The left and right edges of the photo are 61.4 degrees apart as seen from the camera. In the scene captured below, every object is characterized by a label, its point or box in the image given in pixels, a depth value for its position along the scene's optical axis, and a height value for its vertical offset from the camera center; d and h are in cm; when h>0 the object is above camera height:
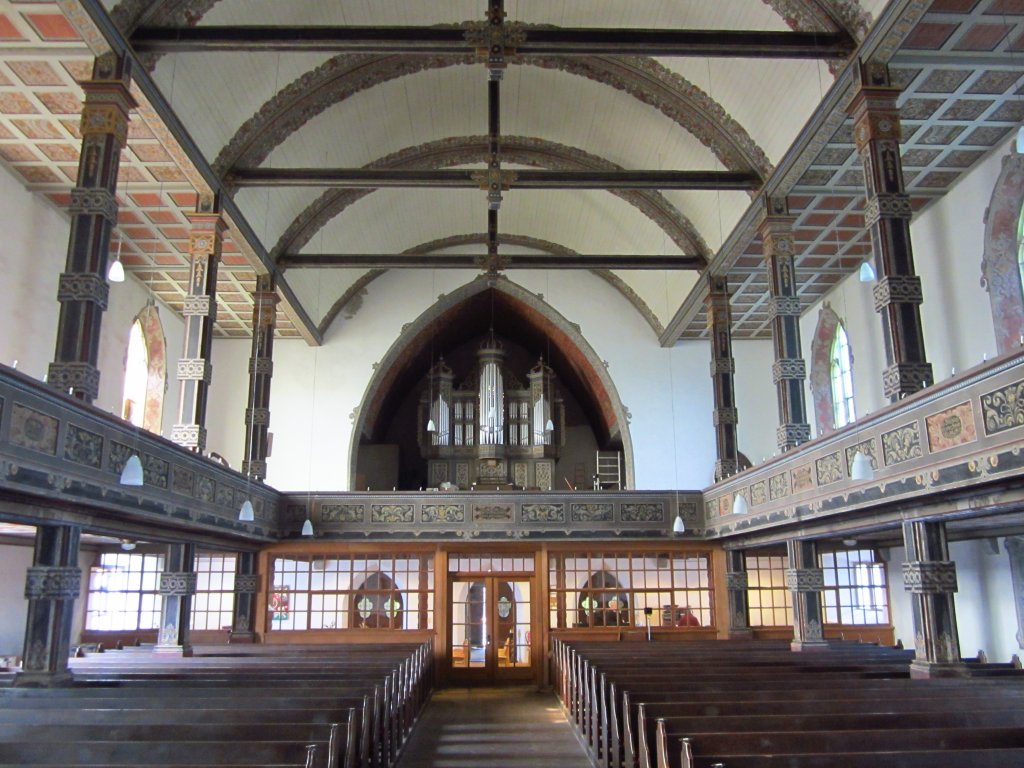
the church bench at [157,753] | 557 -100
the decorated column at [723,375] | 1761 +443
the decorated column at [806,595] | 1337 -5
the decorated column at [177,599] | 1352 -5
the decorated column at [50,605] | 922 -8
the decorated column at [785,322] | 1366 +427
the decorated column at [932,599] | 959 -9
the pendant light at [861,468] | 943 +131
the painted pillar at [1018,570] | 1419 +32
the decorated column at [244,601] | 1747 -11
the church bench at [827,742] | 578 -99
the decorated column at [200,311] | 1371 +446
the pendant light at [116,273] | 1208 +443
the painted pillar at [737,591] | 1777 +2
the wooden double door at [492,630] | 1789 -74
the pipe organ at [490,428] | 2375 +451
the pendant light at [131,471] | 904 +128
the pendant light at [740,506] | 1391 +136
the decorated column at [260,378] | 1688 +430
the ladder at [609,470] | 2434 +346
